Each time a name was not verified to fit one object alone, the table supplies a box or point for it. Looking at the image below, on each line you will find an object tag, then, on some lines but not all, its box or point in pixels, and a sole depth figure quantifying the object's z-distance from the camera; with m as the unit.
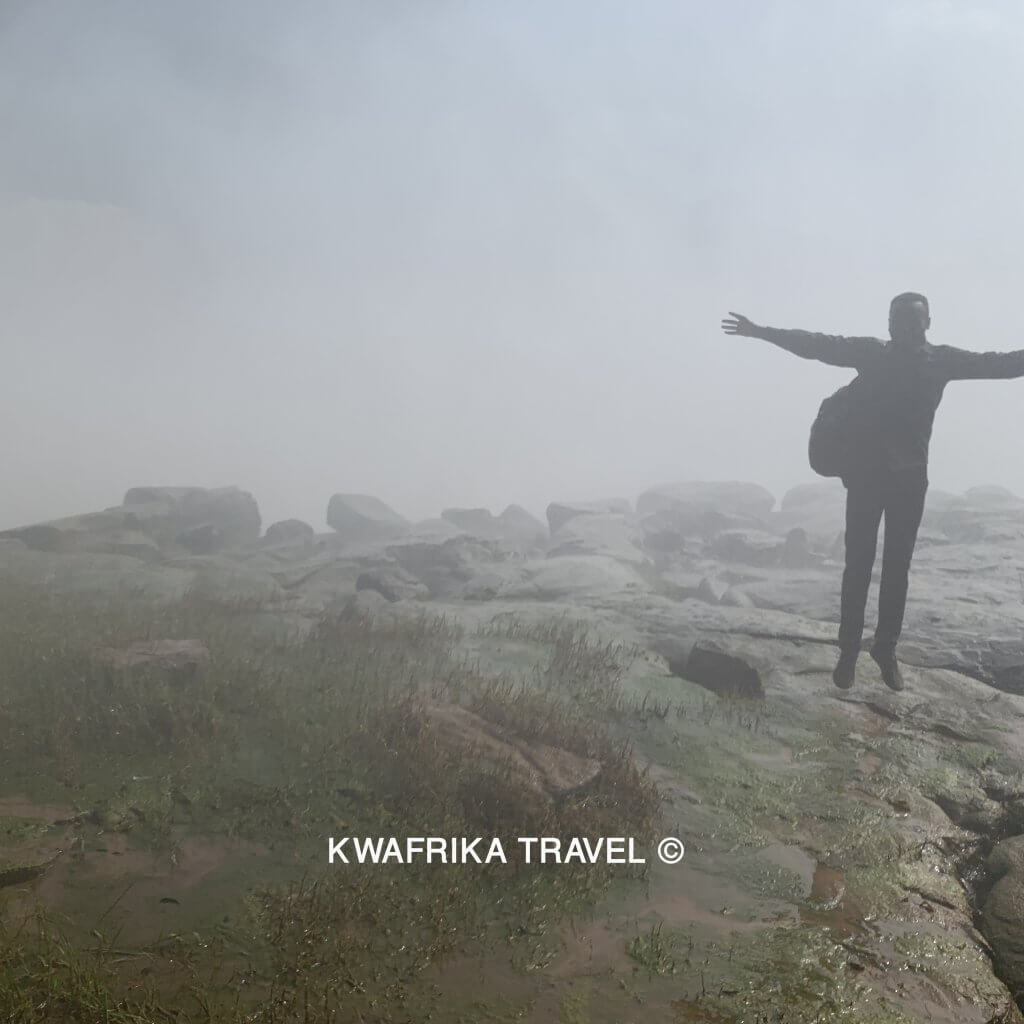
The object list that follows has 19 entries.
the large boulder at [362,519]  31.84
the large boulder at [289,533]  27.62
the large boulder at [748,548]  25.30
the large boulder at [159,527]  20.33
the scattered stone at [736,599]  15.00
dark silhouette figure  6.68
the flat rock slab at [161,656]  6.95
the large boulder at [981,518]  19.75
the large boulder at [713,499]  39.37
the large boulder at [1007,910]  3.36
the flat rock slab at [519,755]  5.07
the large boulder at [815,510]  32.19
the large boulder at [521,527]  30.69
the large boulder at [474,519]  36.53
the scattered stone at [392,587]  14.38
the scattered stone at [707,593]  17.38
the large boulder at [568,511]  34.91
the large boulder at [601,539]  22.84
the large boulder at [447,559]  18.70
